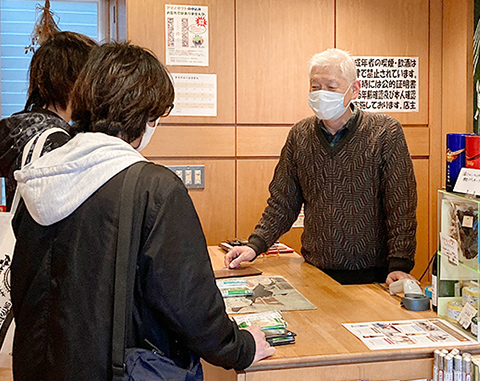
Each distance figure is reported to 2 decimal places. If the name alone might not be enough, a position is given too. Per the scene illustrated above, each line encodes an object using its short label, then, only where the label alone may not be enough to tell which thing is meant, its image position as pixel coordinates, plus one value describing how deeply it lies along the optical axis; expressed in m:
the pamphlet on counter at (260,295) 1.98
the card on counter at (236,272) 2.42
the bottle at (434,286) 1.87
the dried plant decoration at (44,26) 3.22
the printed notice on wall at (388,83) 3.74
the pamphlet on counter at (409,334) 1.64
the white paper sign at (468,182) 1.66
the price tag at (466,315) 1.69
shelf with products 1.67
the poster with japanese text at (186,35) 3.44
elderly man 2.52
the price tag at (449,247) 1.74
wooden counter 1.56
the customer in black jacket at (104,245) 1.25
